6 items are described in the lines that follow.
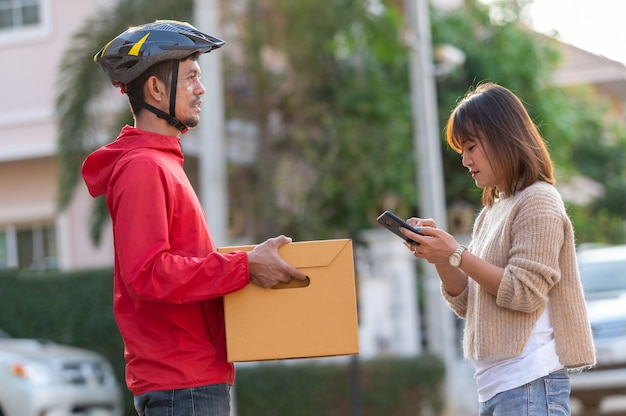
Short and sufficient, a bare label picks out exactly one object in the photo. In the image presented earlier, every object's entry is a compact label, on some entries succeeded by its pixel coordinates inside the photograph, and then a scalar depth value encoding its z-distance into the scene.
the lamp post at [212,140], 10.77
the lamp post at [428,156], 13.15
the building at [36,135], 15.86
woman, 3.52
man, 3.25
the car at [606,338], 10.70
